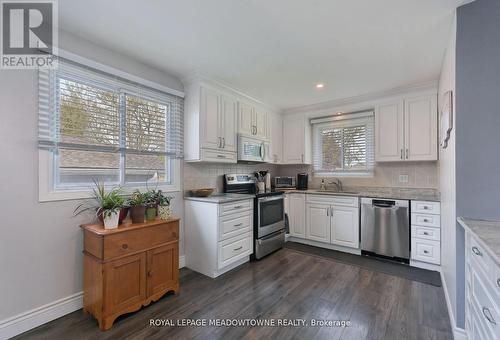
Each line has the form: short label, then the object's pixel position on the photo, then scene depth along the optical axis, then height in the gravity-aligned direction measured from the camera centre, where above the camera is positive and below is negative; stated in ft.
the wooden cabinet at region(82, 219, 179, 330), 5.87 -2.80
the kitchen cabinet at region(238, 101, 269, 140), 11.40 +2.68
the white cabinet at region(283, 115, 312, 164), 13.99 +1.90
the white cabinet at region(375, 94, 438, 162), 10.10 +1.93
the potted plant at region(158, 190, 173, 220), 7.69 -1.28
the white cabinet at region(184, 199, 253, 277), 8.75 -2.67
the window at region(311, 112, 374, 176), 12.74 +1.54
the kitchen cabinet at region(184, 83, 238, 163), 9.36 +1.96
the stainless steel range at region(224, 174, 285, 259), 10.46 -2.19
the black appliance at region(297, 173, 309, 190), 13.96 -0.66
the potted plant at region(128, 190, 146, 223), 7.07 -1.23
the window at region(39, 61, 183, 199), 6.39 +1.33
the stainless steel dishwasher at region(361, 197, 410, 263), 9.82 -2.60
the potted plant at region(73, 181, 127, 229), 6.27 -1.13
